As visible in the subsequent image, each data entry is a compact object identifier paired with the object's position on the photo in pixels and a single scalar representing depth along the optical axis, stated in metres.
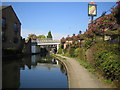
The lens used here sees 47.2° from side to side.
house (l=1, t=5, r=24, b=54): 29.90
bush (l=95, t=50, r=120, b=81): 5.81
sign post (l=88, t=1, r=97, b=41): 19.95
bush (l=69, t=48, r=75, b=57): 26.76
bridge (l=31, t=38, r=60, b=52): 49.84
